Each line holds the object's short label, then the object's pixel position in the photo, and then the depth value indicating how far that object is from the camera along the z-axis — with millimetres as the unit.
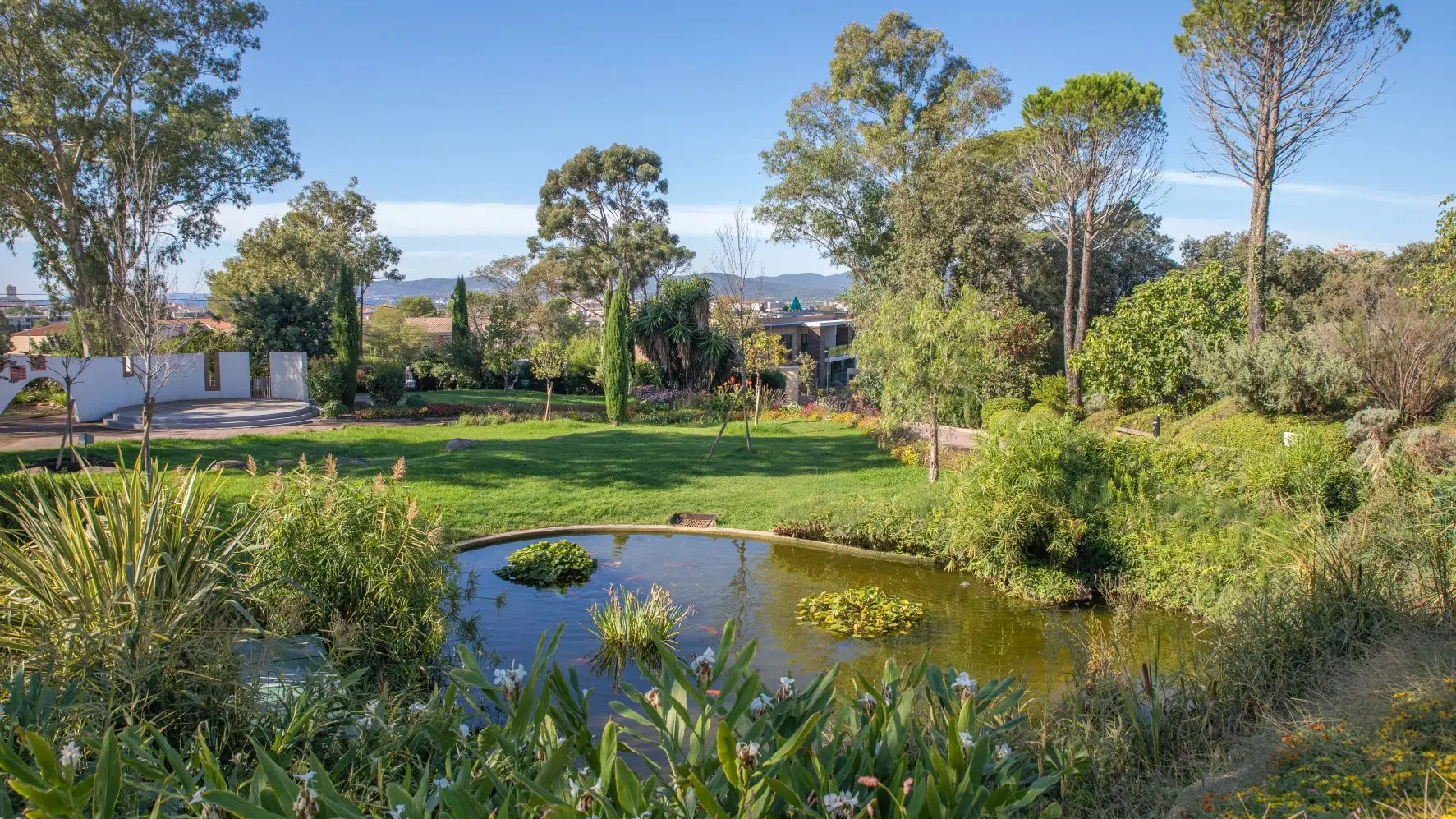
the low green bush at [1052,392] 19000
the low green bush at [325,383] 20469
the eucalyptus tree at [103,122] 20266
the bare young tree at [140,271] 10297
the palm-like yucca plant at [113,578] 3869
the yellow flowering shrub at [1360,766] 2832
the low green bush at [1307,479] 8156
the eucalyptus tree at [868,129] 27812
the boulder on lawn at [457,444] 14559
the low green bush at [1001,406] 17641
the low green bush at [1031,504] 8211
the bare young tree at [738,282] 19656
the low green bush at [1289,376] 12750
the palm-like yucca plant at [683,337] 25812
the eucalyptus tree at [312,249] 33750
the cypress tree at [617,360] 20188
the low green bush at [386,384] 21422
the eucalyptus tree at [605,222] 39625
